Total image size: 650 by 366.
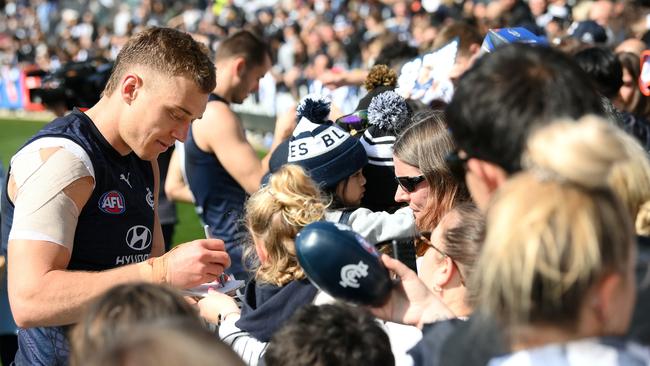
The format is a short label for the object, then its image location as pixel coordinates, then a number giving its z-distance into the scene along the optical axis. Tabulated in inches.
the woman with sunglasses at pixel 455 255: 97.5
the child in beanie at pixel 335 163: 131.8
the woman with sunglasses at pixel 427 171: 130.6
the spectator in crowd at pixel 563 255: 60.9
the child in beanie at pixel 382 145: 147.3
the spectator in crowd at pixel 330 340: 82.8
